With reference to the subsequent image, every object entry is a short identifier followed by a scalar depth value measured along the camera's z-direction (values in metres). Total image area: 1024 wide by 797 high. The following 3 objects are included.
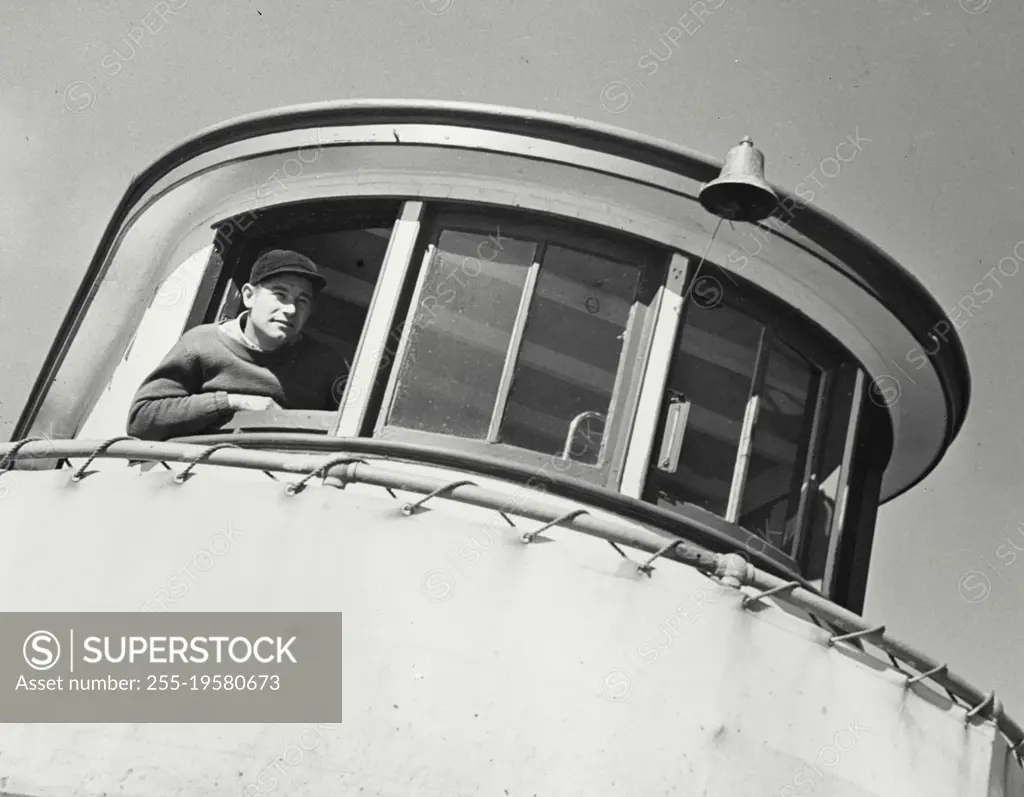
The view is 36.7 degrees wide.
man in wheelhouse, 9.34
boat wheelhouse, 7.35
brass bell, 8.67
